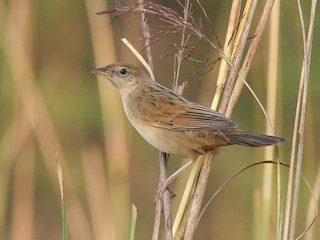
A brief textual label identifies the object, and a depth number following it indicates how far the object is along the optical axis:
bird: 6.87
